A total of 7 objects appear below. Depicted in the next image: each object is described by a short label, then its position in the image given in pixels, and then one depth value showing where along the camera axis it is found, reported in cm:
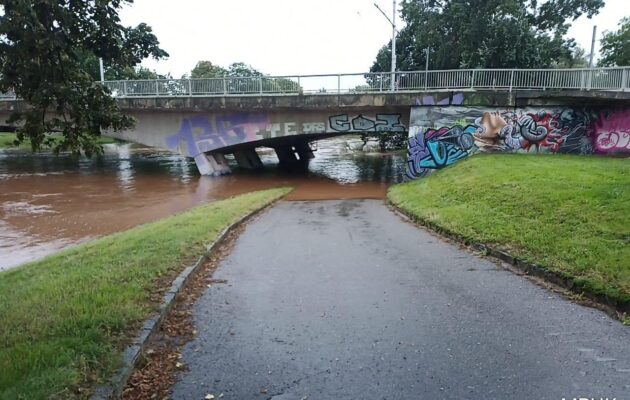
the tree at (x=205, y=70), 7250
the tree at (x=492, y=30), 2984
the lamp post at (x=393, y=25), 2603
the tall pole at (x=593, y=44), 4044
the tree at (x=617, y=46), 4116
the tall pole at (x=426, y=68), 2118
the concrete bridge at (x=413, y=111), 1869
